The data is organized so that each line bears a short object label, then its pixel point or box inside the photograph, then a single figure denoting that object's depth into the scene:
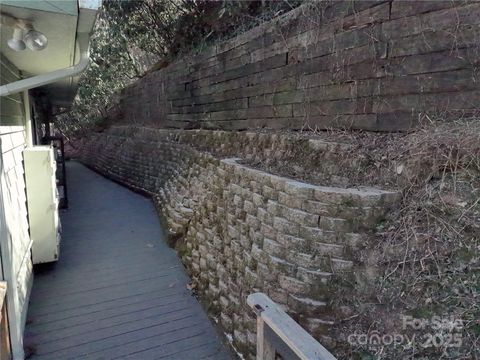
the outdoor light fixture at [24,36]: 2.82
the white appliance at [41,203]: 4.14
